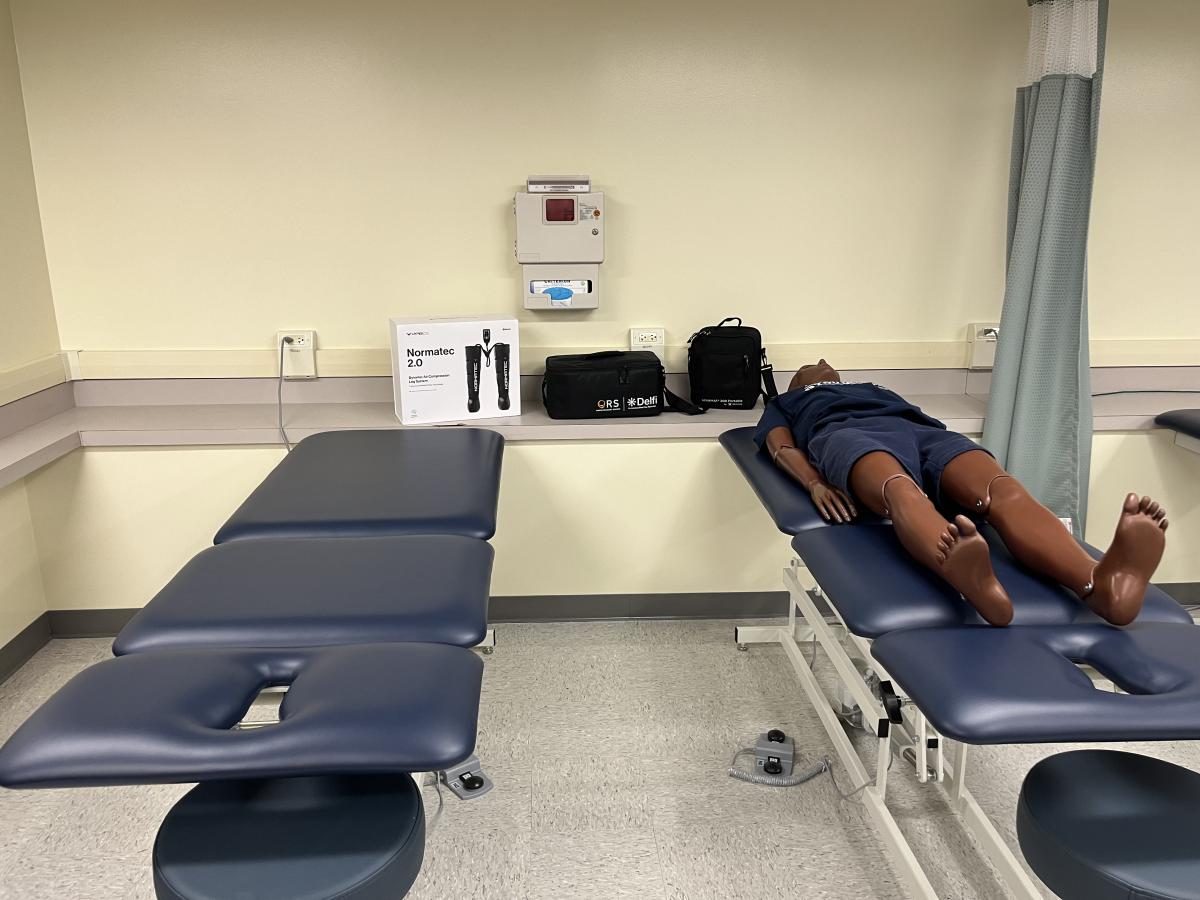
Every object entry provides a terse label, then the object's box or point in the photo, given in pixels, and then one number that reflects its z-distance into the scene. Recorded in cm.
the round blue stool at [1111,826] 121
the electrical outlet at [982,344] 291
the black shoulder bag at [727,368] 275
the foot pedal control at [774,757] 211
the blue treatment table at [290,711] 104
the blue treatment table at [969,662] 117
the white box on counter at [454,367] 258
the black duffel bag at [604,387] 268
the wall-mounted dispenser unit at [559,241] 272
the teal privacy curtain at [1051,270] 236
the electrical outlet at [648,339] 288
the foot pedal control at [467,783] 205
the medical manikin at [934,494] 144
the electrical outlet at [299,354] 282
